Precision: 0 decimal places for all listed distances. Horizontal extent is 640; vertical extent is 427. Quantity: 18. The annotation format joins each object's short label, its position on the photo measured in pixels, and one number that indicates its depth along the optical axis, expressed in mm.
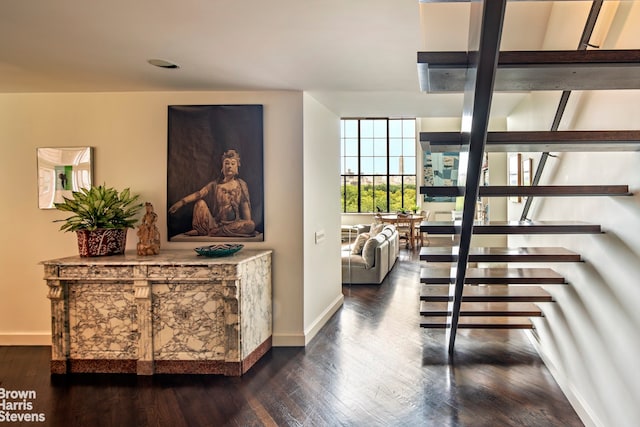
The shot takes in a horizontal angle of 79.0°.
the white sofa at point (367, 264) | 6191
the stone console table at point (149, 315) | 3068
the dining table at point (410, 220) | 10109
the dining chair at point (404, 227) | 10120
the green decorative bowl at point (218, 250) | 3262
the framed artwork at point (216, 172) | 3703
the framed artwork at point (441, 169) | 11935
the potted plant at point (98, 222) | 3322
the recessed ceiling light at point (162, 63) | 2861
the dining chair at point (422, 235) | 10742
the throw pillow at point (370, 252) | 6180
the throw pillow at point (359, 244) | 6551
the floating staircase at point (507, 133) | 1185
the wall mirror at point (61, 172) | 3781
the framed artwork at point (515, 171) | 4254
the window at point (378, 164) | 12711
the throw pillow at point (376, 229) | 8156
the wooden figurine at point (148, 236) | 3393
